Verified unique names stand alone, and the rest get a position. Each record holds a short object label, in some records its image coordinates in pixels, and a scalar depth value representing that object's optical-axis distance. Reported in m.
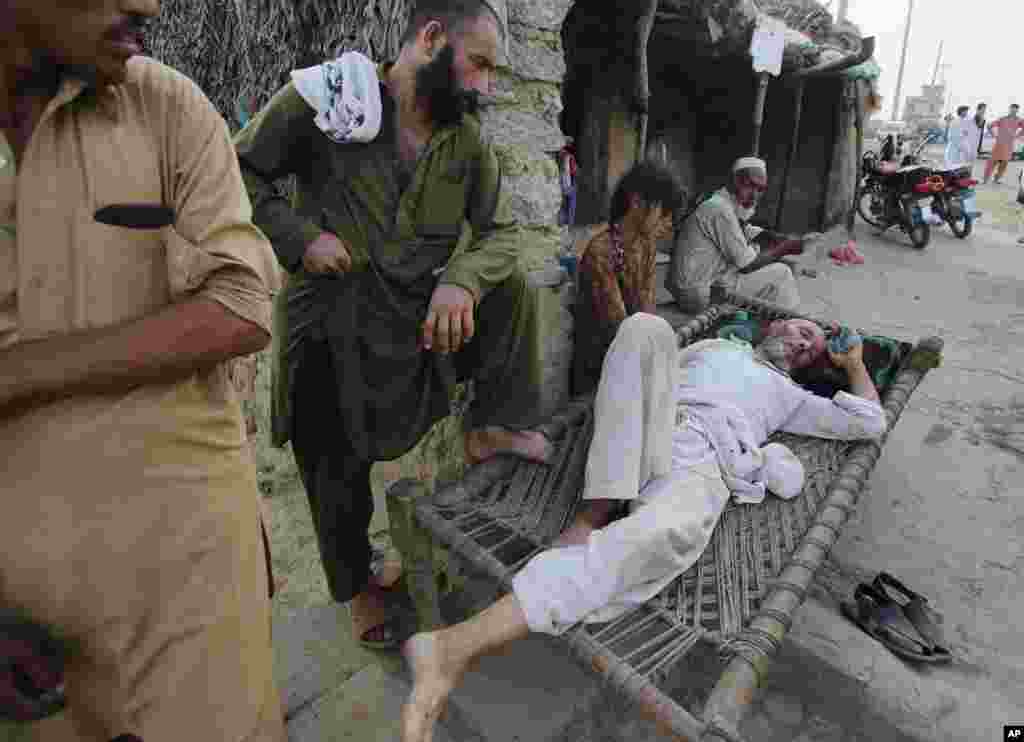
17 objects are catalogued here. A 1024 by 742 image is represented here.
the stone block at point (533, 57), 2.44
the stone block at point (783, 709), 2.12
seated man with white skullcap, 4.61
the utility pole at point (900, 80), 33.16
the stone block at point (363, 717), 2.03
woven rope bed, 1.68
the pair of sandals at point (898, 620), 2.31
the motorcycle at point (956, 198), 9.34
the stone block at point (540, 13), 2.40
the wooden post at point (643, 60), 4.47
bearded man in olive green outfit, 1.72
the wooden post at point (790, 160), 8.16
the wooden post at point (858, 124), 8.61
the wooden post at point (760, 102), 6.19
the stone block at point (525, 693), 2.07
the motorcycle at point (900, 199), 8.95
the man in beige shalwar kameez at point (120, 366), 0.89
